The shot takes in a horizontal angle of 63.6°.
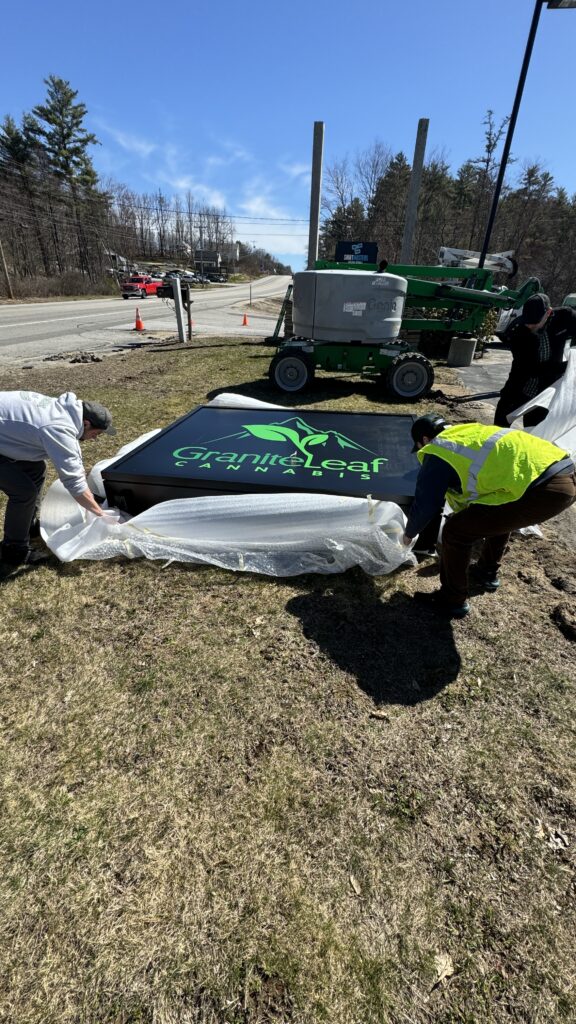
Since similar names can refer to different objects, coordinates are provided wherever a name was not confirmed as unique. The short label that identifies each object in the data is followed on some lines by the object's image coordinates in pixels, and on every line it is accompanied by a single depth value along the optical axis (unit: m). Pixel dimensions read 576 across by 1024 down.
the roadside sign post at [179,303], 13.07
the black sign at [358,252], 14.03
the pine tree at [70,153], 40.34
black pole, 9.41
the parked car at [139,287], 36.78
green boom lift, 8.08
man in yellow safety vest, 2.54
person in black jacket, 4.14
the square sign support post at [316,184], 15.16
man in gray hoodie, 3.07
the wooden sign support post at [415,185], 15.55
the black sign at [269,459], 3.84
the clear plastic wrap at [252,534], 3.37
